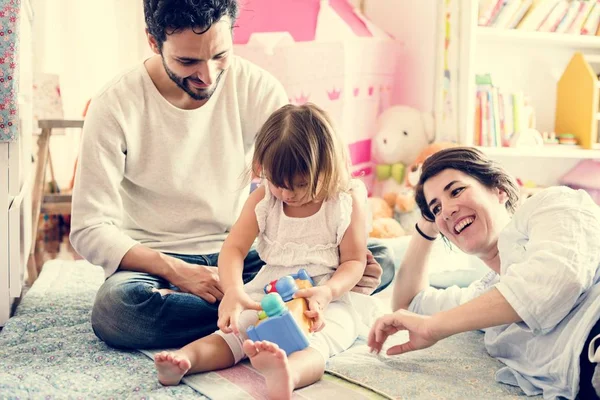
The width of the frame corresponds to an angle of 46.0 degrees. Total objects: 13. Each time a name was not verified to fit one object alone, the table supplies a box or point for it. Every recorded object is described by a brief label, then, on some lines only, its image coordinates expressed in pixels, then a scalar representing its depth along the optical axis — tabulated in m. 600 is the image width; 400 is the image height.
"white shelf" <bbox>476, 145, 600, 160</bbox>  2.84
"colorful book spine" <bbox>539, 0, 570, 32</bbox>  2.95
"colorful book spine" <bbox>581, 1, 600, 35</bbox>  3.03
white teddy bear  2.88
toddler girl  1.23
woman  1.12
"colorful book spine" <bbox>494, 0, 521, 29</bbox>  2.87
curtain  1.58
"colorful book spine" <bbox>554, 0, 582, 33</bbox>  2.98
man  1.42
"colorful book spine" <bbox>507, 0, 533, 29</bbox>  2.91
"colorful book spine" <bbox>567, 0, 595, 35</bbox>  3.00
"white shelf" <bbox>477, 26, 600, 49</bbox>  2.84
